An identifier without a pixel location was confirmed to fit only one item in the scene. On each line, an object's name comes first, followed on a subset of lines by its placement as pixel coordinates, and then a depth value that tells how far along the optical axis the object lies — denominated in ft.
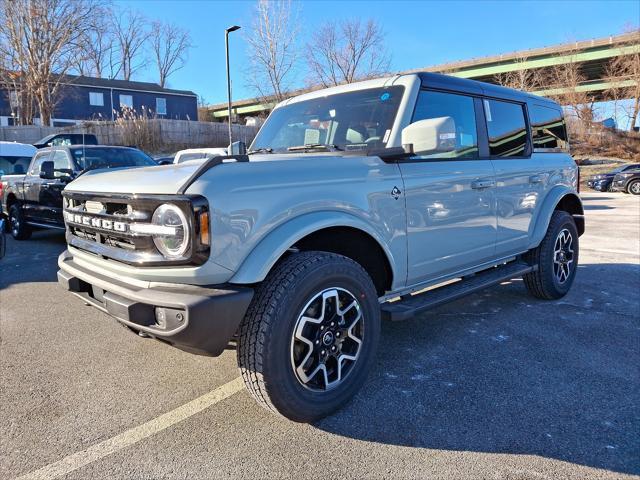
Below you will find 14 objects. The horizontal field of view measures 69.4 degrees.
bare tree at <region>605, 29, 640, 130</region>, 107.14
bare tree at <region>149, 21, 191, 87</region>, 176.86
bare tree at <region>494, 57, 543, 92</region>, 111.09
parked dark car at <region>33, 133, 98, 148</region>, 61.91
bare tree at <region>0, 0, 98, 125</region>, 90.17
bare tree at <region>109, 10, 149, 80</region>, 166.09
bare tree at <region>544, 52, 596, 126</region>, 111.55
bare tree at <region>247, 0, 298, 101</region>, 81.92
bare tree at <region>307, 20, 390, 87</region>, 88.69
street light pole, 52.20
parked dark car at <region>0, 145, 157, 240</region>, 24.91
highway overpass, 113.50
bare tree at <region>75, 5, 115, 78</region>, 97.14
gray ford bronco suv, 7.25
